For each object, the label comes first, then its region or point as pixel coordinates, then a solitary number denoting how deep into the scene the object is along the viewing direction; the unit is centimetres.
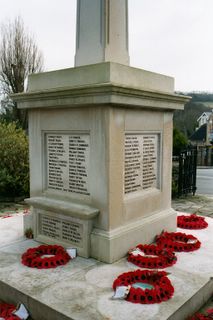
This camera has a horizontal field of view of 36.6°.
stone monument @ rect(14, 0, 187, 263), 369
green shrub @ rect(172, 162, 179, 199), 899
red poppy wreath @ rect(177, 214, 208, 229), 510
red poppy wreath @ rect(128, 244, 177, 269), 356
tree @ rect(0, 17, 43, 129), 1880
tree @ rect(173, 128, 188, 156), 2456
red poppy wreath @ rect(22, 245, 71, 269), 356
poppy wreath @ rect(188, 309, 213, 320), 282
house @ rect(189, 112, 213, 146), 5714
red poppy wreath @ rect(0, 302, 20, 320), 282
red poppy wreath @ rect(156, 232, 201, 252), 411
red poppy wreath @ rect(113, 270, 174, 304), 285
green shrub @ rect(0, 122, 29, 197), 852
